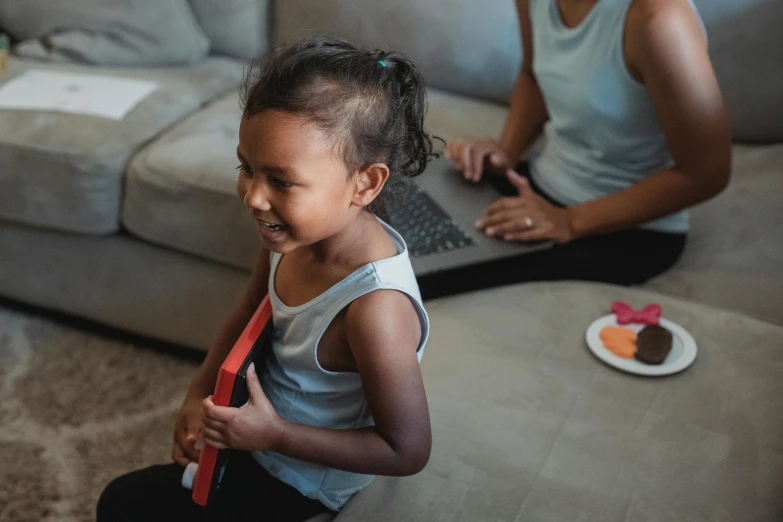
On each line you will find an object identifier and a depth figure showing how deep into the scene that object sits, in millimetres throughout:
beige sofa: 1353
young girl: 753
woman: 1085
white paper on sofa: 1581
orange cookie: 1059
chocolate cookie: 1042
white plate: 1033
